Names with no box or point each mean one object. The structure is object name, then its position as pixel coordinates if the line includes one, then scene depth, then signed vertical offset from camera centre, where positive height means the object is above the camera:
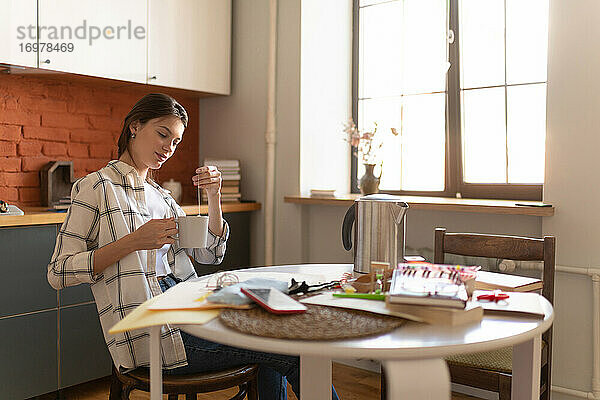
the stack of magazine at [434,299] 1.17 -0.21
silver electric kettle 1.63 -0.11
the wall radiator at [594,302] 2.40 -0.43
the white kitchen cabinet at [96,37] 2.69 +0.71
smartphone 1.20 -0.23
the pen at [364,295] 1.32 -0.23
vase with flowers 3.00 +0.21
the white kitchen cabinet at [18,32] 2.53 +0.66
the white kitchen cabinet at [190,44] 3.14 +0.78
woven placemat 1.08 -0.25
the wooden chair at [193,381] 1.60 -0.51
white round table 1.01 -0.26
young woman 1.66 -0.19
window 2.92 +0.51
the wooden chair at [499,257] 1.86 -0.30
